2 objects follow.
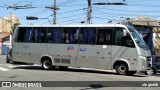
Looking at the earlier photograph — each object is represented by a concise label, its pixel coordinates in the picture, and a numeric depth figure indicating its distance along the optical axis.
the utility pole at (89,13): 36.76
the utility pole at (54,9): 47.02
